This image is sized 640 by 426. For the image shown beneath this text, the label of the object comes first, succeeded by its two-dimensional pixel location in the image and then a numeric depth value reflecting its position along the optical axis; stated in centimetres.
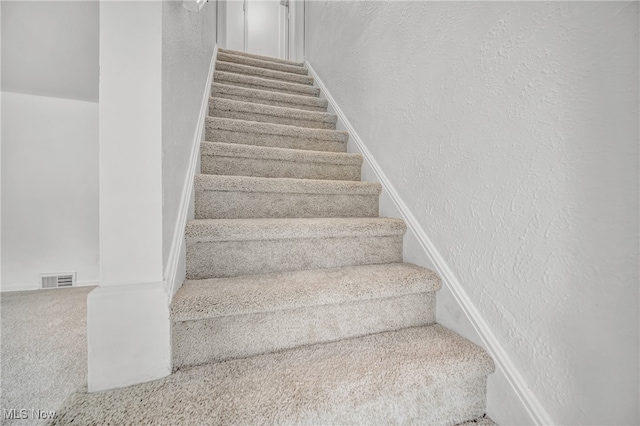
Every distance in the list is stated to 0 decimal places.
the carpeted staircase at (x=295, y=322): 57
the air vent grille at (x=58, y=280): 209
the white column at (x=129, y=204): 58
